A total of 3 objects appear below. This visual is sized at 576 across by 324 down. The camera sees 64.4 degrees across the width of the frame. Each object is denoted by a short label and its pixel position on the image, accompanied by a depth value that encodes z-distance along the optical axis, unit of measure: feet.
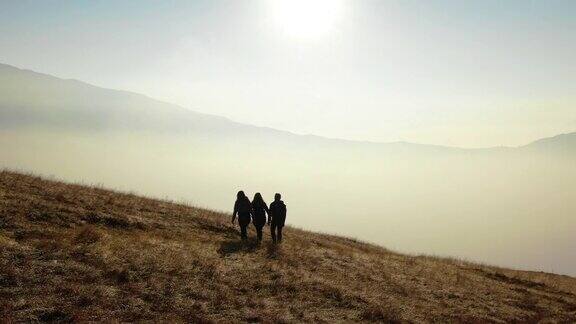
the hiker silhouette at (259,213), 70.90
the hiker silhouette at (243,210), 69.92
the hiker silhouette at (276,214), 71.87
